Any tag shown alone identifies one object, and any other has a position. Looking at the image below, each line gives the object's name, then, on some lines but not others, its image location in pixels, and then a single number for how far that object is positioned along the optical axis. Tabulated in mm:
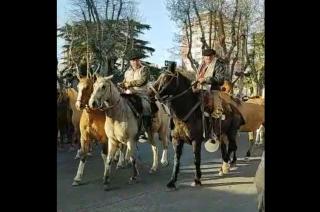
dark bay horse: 2721
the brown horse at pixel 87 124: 2785
